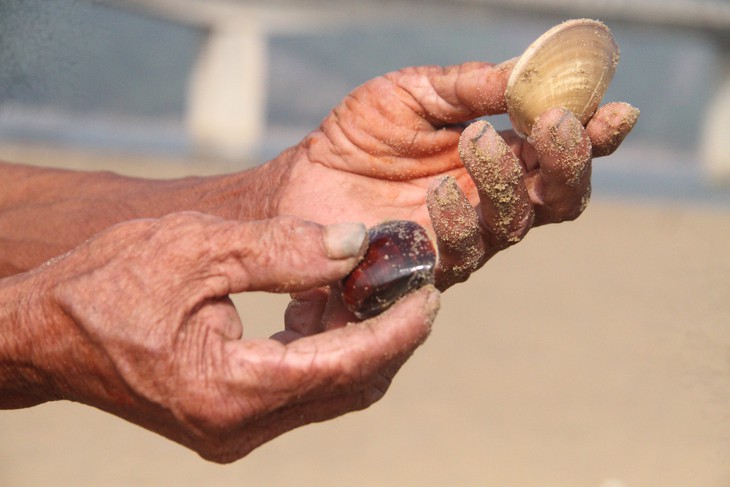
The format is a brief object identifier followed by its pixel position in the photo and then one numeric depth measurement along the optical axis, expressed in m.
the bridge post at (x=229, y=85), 35.06
